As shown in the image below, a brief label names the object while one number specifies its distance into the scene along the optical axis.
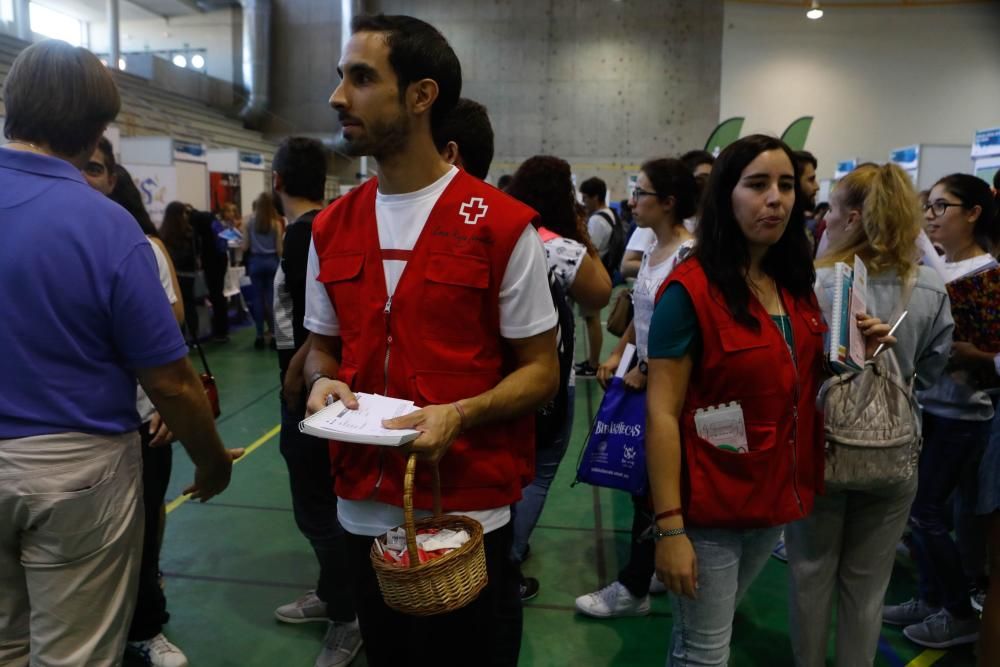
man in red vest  1.40
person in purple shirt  1.37
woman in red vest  1.65
